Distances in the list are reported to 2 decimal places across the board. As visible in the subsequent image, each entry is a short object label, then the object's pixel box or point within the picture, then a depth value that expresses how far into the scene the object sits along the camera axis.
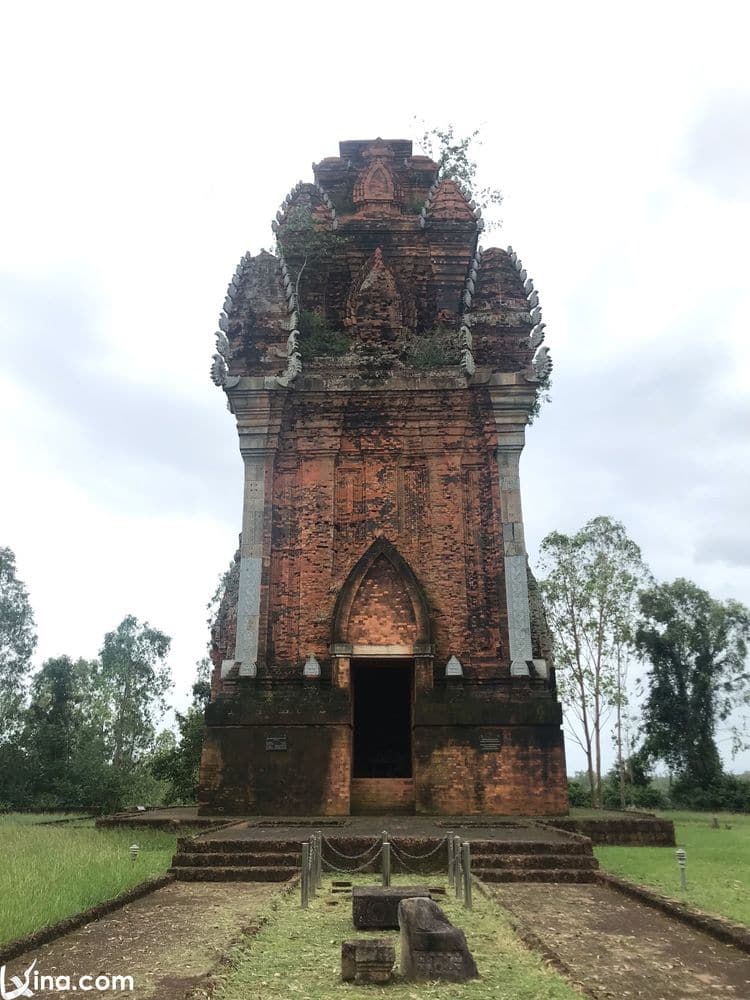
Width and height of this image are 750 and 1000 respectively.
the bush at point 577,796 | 25.62
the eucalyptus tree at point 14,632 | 33.47
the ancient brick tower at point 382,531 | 13.82
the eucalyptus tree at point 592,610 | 27.52
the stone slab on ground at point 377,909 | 6.31
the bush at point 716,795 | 30.50
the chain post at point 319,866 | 8.26
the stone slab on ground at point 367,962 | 5.00
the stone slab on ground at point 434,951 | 5.03
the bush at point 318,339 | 17.31
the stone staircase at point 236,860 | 8.88
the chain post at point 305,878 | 7.25
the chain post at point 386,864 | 7.95
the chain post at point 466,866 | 7.25
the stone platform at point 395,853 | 8.88
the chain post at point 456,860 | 7.96
